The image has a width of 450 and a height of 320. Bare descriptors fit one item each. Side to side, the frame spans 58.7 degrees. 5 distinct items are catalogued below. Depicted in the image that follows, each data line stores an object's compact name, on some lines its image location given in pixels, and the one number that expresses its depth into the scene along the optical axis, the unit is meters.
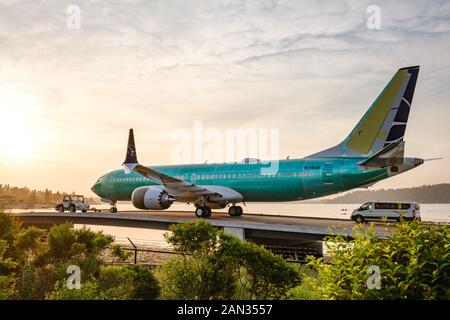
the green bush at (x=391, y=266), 7.28
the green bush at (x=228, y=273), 10.68
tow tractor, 53.44
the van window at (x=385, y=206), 32.00
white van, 30.89
